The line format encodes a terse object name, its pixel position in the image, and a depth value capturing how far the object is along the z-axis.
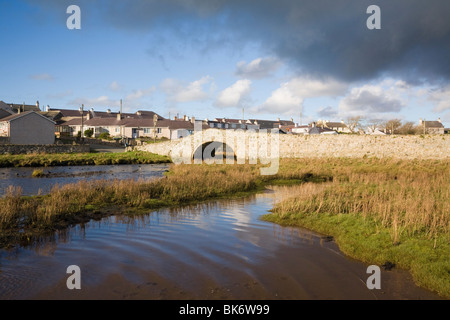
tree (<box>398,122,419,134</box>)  70.19
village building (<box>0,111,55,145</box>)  49.20
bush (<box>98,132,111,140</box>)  64.00
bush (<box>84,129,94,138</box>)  64.25
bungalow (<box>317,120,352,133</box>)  108.46
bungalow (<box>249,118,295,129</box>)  102.25
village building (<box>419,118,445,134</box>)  91.97
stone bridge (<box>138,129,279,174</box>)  40.75
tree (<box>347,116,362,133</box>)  81.19
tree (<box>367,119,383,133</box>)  80.62
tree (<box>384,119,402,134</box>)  79.22
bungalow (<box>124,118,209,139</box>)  73.88
